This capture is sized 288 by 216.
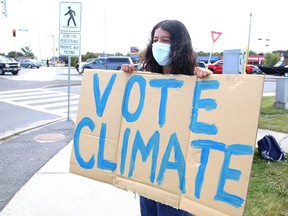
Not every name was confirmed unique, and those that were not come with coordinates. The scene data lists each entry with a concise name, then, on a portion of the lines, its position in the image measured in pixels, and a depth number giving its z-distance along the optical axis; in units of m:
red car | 32.57
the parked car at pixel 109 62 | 28.36
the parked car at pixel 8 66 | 27.23
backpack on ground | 4.84
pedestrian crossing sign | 7.91
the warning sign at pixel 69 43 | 8.30
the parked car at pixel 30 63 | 50.66
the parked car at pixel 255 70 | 38.22
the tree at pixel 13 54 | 104.17
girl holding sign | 2.13
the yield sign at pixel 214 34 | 11.41
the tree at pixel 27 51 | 113.31
